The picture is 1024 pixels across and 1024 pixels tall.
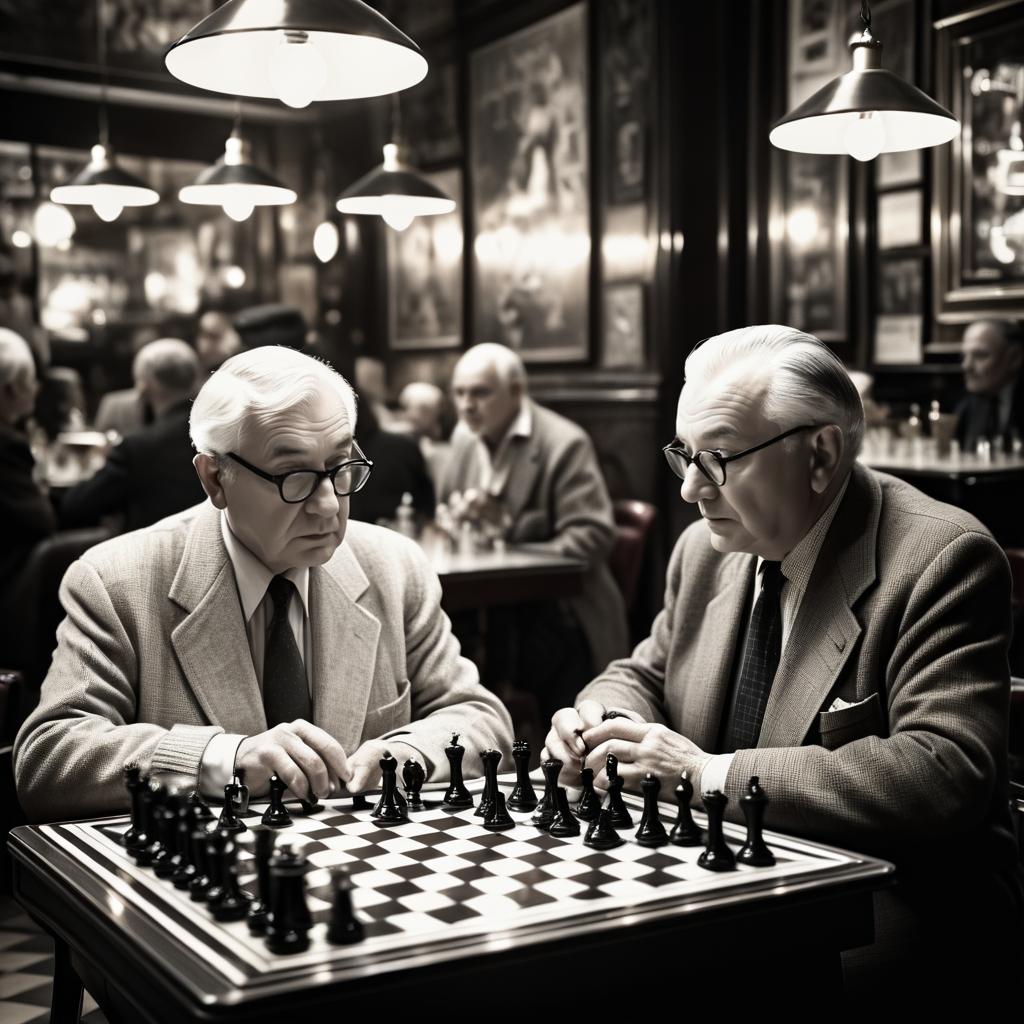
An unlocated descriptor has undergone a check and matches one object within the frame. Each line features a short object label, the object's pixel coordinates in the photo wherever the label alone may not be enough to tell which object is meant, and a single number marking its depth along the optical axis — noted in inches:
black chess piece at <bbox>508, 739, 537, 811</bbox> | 89.0
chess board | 63.8
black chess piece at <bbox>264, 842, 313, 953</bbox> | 61.7
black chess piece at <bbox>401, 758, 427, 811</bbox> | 89.2
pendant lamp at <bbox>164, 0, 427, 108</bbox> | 84.9
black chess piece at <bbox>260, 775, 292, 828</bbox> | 84.3
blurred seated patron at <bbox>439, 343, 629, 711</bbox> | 227.6
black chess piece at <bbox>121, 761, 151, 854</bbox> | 78.0
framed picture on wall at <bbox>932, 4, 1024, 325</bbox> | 260.4
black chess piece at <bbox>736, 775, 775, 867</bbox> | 75.4
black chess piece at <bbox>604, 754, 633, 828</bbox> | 84.4
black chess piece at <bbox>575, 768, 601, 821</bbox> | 85.3
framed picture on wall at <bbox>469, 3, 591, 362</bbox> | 344.2
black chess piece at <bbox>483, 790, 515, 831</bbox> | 84.0
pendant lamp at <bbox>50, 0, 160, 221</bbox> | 246.5
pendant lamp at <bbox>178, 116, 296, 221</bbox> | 210.4
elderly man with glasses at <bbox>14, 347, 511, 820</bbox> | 90.0
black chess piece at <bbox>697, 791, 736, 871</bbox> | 74.9
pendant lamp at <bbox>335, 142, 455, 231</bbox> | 203.2
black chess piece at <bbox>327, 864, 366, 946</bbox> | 62.2
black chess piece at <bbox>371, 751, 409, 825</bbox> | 85.3
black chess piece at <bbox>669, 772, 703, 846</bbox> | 79.9
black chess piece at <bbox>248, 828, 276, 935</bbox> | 65.3
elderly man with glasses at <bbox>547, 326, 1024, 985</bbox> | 84.0
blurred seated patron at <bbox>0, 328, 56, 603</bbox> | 207.6
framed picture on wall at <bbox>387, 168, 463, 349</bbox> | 418.0
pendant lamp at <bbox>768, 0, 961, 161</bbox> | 117.3
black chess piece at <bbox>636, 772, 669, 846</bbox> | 80.2
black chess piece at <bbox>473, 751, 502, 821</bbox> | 86.1
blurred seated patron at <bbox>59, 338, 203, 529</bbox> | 220.1
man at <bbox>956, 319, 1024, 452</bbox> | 259.3
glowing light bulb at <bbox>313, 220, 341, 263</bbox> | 328.5
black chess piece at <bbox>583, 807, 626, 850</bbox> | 79.5
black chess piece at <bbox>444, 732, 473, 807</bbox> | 89.6
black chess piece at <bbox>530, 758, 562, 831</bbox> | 84.7
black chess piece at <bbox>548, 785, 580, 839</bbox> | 82.4
